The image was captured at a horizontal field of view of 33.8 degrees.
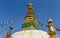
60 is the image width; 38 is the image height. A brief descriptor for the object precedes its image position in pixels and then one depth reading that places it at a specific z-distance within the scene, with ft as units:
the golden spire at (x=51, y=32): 31.77
